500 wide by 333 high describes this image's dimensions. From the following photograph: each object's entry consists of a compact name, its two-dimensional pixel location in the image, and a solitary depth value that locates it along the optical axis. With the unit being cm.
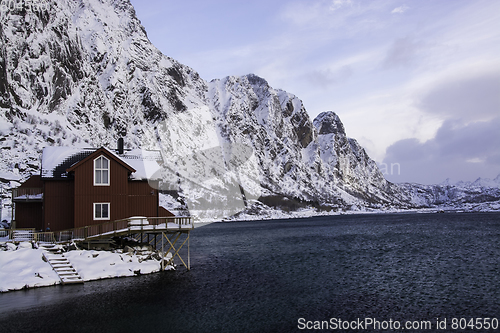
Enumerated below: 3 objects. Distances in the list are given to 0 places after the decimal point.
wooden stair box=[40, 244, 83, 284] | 3562
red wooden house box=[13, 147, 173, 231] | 4341
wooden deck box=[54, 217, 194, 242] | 4119
